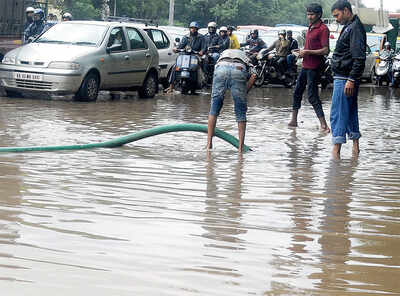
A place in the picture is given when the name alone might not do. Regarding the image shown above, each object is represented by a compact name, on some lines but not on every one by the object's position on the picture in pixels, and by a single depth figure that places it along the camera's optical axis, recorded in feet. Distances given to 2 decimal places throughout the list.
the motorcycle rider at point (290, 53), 87.57
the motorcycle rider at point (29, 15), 67.91
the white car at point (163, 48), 70.69
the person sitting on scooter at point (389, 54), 98.07
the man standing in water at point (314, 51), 42.01
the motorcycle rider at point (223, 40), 76.84
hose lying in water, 31.40
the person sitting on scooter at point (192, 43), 68.54
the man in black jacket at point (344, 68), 31.63
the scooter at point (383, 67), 98.12
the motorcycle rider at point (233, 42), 79.56
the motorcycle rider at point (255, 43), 89.34
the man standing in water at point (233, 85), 32.96
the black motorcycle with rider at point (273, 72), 87.56
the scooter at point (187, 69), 67.68
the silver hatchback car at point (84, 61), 53.26
